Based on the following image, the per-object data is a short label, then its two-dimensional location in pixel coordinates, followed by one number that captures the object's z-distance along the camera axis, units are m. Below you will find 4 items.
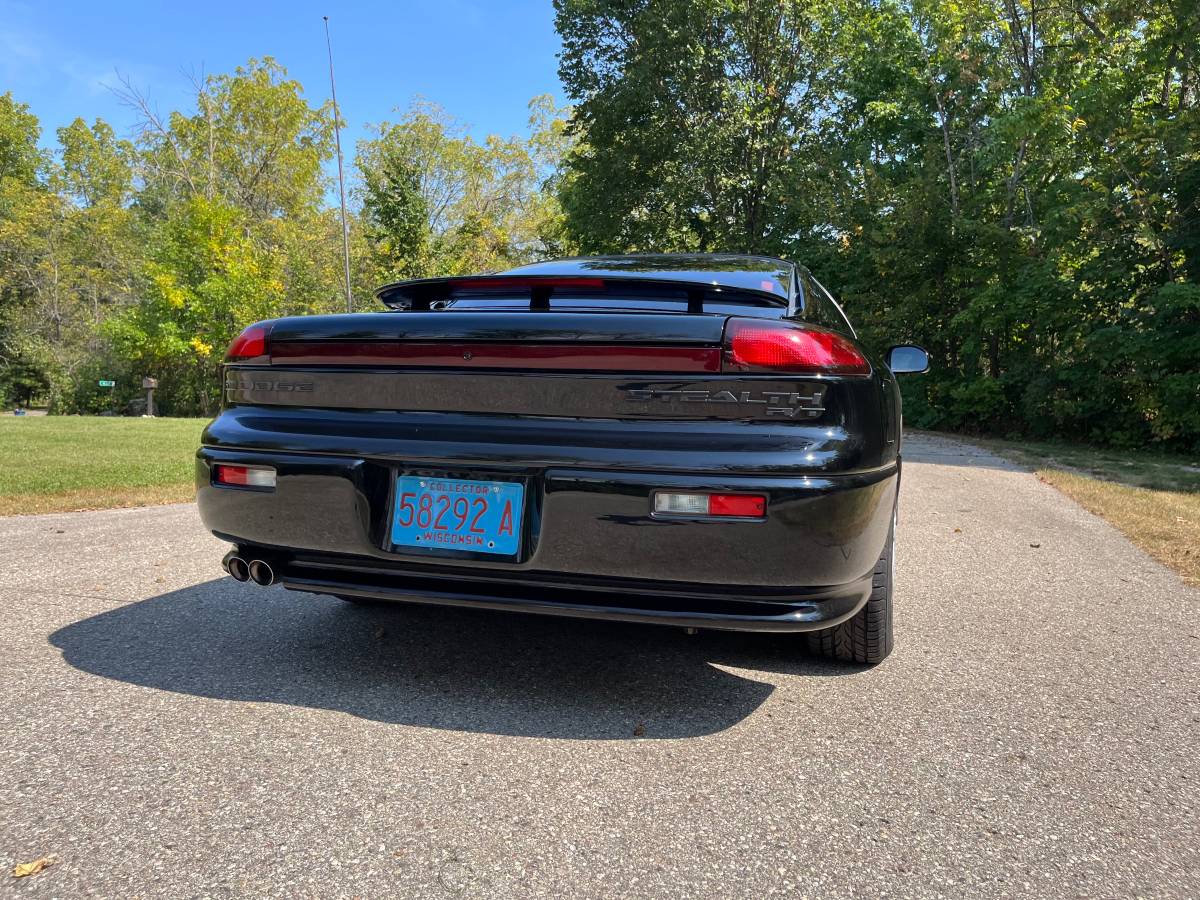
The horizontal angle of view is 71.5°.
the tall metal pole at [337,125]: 21.24
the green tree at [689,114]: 22.05
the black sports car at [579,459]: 2.19
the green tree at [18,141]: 41.50
